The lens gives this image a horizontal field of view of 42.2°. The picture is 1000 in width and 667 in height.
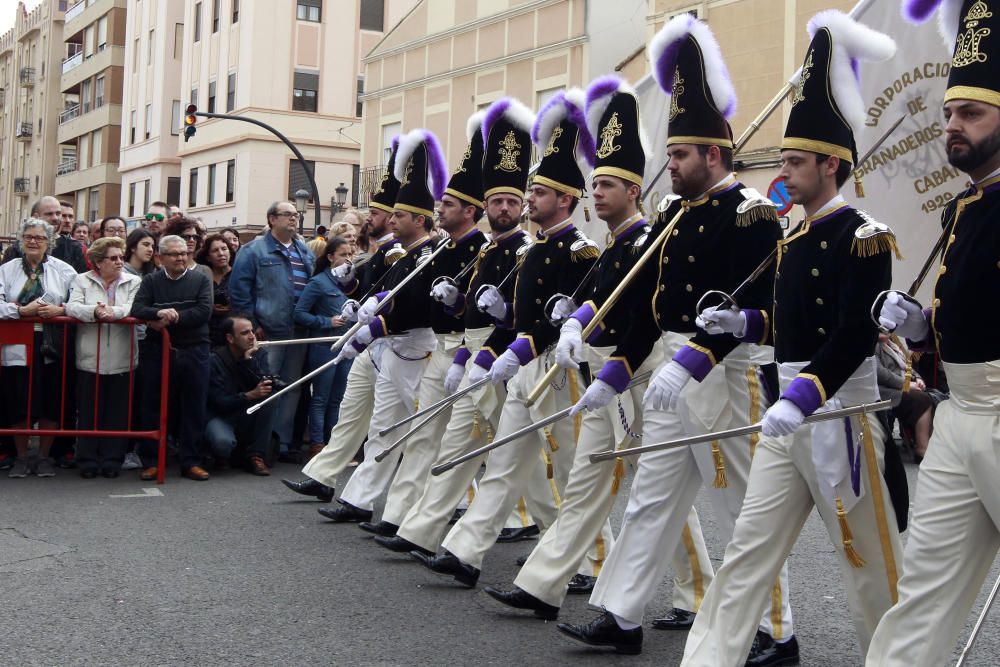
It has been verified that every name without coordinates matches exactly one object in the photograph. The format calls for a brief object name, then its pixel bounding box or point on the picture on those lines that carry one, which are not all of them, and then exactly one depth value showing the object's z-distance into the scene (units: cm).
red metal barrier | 949
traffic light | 2587
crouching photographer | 1014
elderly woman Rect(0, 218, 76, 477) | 973
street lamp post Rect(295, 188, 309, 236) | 2533
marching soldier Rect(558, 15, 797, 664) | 492
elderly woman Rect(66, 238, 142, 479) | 966
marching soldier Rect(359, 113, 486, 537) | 735
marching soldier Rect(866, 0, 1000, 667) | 360
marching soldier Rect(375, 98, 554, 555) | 675
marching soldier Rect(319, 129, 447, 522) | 793
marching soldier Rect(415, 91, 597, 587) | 618
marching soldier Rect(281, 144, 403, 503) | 851
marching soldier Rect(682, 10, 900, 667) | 419
